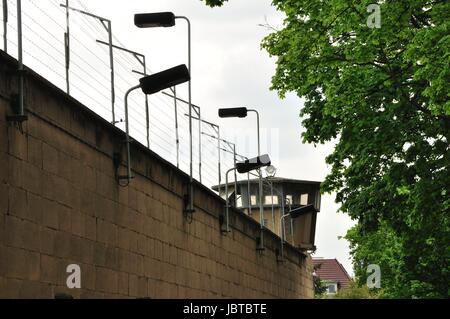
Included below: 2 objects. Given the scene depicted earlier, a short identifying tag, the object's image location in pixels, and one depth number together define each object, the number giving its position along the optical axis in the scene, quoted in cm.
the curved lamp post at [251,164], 2195
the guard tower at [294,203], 4225
